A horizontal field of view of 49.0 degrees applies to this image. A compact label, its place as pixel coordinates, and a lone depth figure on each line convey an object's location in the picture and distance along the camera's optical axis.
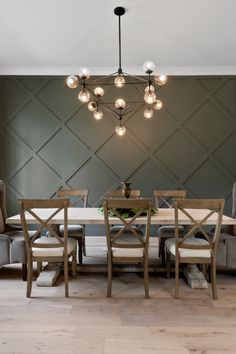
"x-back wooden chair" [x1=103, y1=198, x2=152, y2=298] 2.28
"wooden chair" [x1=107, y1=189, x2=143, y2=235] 3.48
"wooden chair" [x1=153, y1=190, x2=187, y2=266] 3.15
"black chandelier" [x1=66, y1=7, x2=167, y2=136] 2.69
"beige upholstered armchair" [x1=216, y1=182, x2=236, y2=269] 2.64
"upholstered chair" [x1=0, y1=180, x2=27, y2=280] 2.68
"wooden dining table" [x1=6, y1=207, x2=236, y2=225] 2.44
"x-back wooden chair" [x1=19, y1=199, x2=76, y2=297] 2.25
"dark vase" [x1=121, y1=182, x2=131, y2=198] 2.90
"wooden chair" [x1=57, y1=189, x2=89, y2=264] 3.22
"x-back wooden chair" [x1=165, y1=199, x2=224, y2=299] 2.25
